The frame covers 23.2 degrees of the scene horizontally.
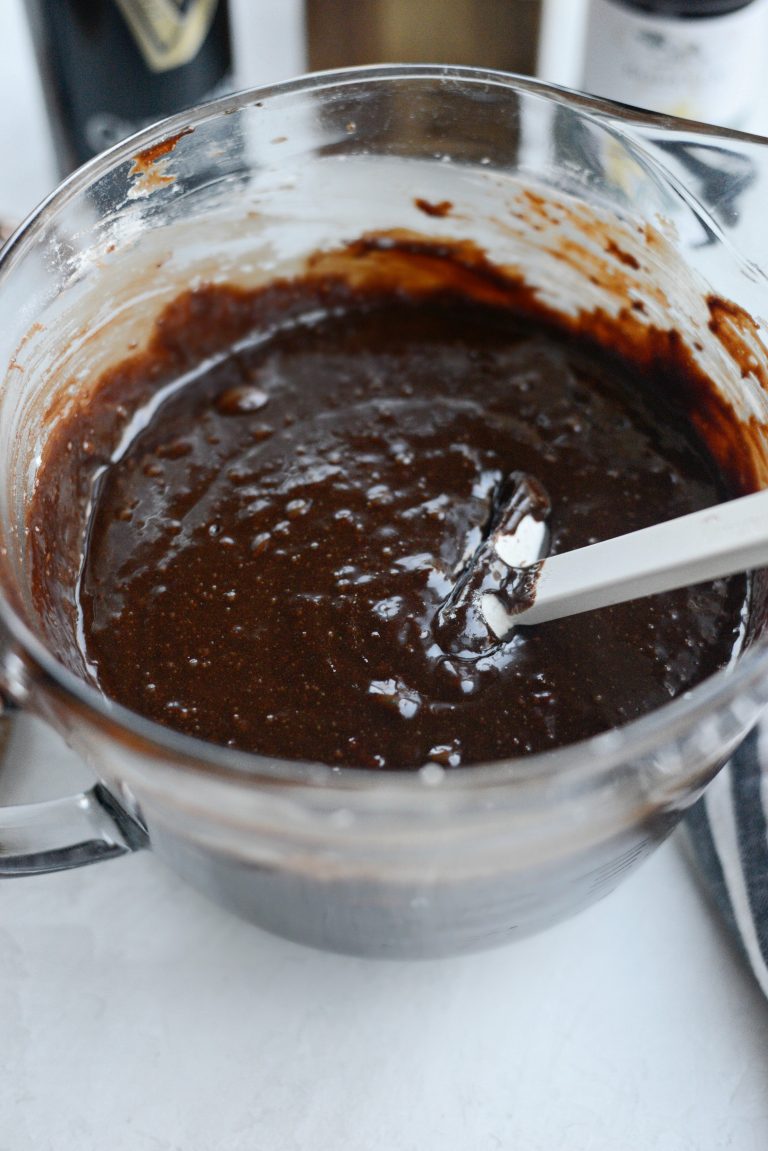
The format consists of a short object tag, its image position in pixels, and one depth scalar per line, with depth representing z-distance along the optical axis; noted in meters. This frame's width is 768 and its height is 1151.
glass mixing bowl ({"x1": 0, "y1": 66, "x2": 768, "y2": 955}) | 0.40
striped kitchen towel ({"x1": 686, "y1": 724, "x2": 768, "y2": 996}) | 0.48
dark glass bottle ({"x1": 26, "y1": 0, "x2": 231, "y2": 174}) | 0.59
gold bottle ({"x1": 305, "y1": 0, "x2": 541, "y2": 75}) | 0.61
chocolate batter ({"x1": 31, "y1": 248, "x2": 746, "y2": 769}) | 0.47
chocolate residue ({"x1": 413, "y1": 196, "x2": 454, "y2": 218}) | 0.55
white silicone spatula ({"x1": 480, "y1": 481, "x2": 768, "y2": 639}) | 0.44
